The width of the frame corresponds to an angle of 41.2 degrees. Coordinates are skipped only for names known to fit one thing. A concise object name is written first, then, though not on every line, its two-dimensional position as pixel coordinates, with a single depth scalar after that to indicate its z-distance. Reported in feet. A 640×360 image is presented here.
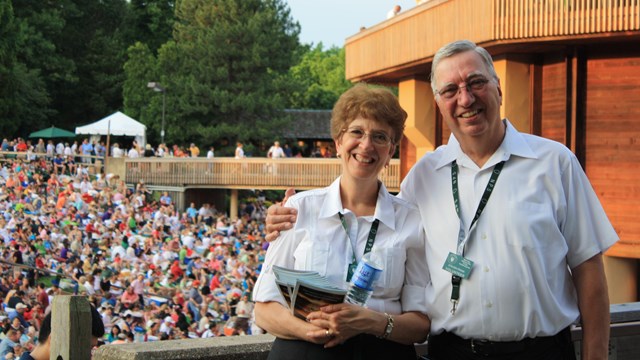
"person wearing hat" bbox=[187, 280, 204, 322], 54.70
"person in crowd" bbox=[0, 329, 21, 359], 37.96
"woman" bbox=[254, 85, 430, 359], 10.12
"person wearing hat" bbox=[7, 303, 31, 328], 44.60
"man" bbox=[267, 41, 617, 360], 10.05
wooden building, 46.34
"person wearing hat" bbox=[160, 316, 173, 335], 47.52
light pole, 130.11
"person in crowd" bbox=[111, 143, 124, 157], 123.44
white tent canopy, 130.17
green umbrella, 140.36
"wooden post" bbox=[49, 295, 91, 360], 12.04
